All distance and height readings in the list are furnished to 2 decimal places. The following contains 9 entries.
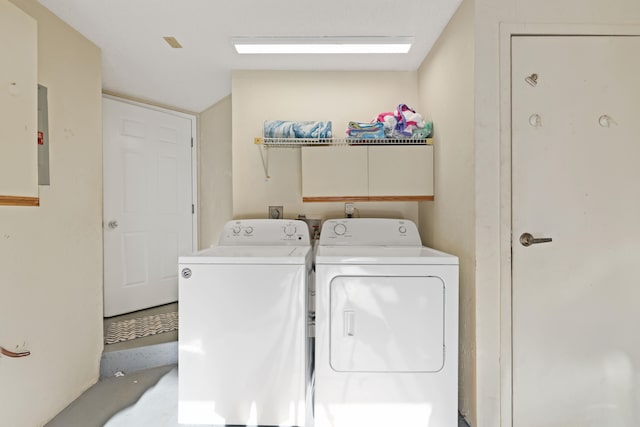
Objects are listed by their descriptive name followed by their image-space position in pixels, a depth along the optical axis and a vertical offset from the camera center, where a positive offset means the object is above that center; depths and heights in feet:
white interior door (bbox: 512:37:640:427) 5.34 -0.34
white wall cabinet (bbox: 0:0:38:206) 4.74 +1.54
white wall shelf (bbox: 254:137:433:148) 7.40 +1.51
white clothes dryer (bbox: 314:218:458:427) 5.43 -2.11
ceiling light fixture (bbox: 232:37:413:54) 6.87 +3.44
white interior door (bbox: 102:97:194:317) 9.18 +0.23
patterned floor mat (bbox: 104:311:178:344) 7.93 -2.90
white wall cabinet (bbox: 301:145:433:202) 7.43 +0.83
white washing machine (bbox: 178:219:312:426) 5.49 -2.10
